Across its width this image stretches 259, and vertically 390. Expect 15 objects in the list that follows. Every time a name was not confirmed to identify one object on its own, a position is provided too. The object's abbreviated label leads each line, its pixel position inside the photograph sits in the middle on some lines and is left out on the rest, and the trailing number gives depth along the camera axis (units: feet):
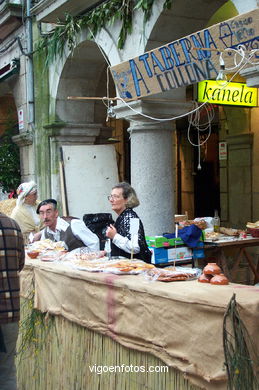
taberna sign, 14.29
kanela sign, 24.13
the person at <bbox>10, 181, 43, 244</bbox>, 23.41
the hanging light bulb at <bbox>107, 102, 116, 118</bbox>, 23.26
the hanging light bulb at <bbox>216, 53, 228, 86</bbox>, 14.73
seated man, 17.49
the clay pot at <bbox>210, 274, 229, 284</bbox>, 10.99
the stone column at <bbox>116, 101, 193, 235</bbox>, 22.85
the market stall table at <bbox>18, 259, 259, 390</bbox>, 9.33
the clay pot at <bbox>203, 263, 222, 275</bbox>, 11.37
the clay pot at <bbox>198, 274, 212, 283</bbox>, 11.43
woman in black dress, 15.28
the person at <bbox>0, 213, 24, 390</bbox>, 11.16
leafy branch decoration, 23.45
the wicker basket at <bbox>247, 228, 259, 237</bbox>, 24.21
